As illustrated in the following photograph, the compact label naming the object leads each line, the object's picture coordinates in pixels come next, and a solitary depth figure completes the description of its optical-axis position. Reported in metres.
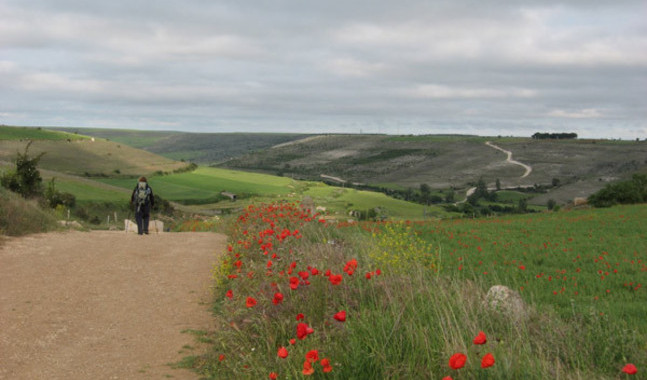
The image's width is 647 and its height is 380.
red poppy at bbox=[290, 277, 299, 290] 5.06
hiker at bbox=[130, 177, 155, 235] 17.06
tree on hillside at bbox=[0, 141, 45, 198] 21.44
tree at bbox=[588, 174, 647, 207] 36.78
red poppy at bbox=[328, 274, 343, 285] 5.01
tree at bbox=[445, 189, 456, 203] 89.46
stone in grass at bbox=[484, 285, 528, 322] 5.67
